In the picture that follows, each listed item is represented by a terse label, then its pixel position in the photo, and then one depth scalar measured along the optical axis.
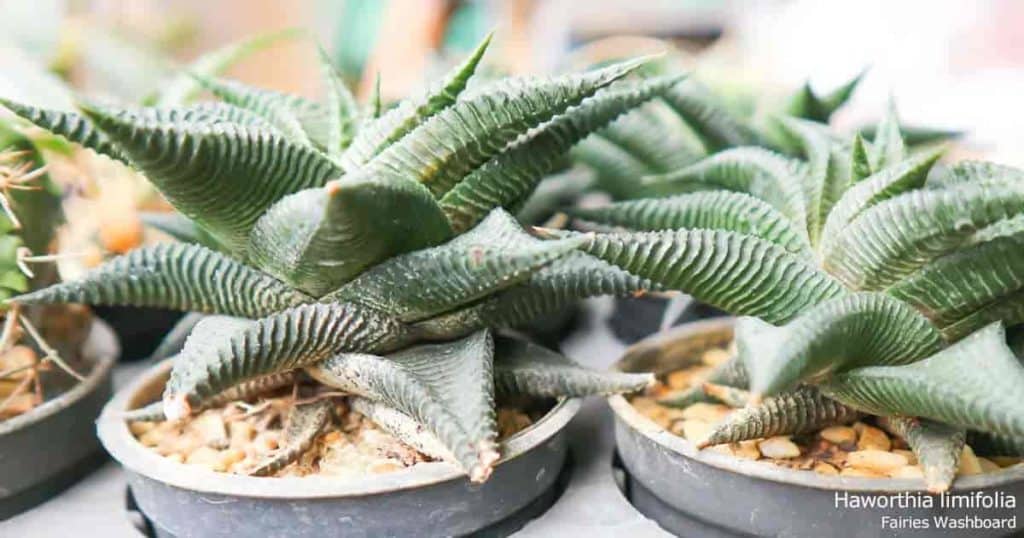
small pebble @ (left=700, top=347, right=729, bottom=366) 0.28
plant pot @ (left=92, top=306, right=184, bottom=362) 0.32
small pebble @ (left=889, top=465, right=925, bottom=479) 0.23
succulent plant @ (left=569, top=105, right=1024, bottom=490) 0.22
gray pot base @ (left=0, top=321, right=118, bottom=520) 0.26
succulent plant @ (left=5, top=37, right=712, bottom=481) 0.22
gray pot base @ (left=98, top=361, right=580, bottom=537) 0.23
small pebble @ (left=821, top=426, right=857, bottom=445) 0.25
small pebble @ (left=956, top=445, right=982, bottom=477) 0.24
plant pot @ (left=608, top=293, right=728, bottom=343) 0.31
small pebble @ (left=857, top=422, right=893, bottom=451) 0.25
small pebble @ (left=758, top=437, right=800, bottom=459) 0.24
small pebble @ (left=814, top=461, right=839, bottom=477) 0.24
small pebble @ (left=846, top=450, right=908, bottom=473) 0.24
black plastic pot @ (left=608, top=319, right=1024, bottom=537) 0.23
